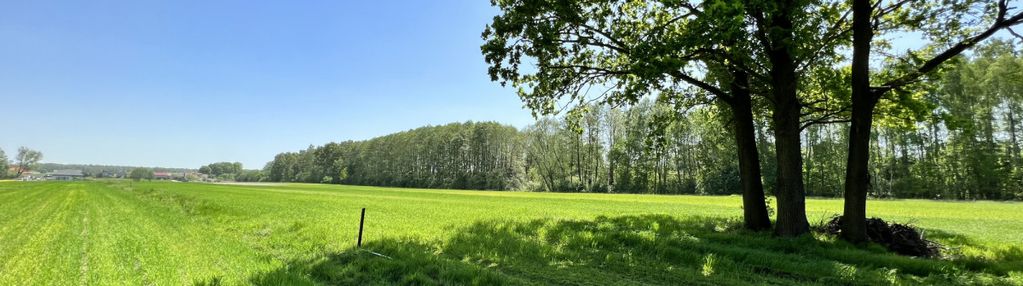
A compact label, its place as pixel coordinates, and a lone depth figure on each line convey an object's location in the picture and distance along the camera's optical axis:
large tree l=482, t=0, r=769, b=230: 11.61
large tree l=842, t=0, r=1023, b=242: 11.66
